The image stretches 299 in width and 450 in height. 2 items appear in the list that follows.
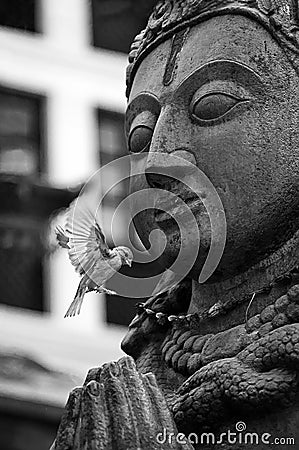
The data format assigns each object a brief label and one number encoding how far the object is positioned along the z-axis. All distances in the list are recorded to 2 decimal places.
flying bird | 5.94
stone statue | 5.39
